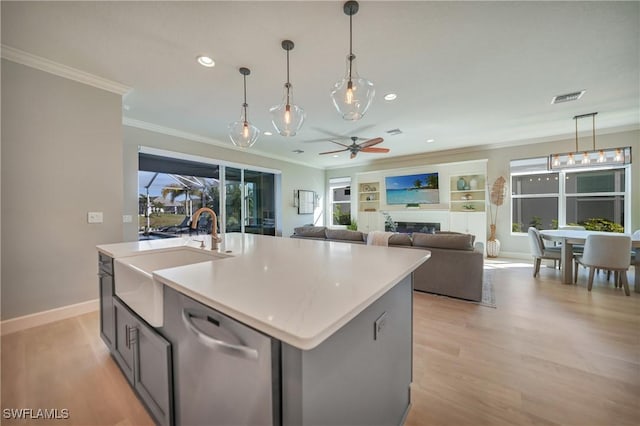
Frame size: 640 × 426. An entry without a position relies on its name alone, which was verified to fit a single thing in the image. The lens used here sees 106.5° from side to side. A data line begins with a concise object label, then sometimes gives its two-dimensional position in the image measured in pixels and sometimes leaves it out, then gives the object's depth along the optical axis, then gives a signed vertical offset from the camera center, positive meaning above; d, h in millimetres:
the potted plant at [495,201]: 5656 +216
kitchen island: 683 -434
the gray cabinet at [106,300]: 1726 -675
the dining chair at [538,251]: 3987 -698
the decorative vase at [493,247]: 5672 -876
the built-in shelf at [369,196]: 7750 +478
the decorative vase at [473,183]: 6136 +701
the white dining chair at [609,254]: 3148 -604
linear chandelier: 3424 +762
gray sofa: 3133 -734
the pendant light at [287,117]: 2289 +941
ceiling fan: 4379 +1185
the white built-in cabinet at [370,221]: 7597 -330
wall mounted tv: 6609 +630
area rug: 3029 -1180
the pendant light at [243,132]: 2684 +908
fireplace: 6703 -477
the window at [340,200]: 8352 +388
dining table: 3365 -600
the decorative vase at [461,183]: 6282 +709
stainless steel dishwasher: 705 -548
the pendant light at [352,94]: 1983 +997
